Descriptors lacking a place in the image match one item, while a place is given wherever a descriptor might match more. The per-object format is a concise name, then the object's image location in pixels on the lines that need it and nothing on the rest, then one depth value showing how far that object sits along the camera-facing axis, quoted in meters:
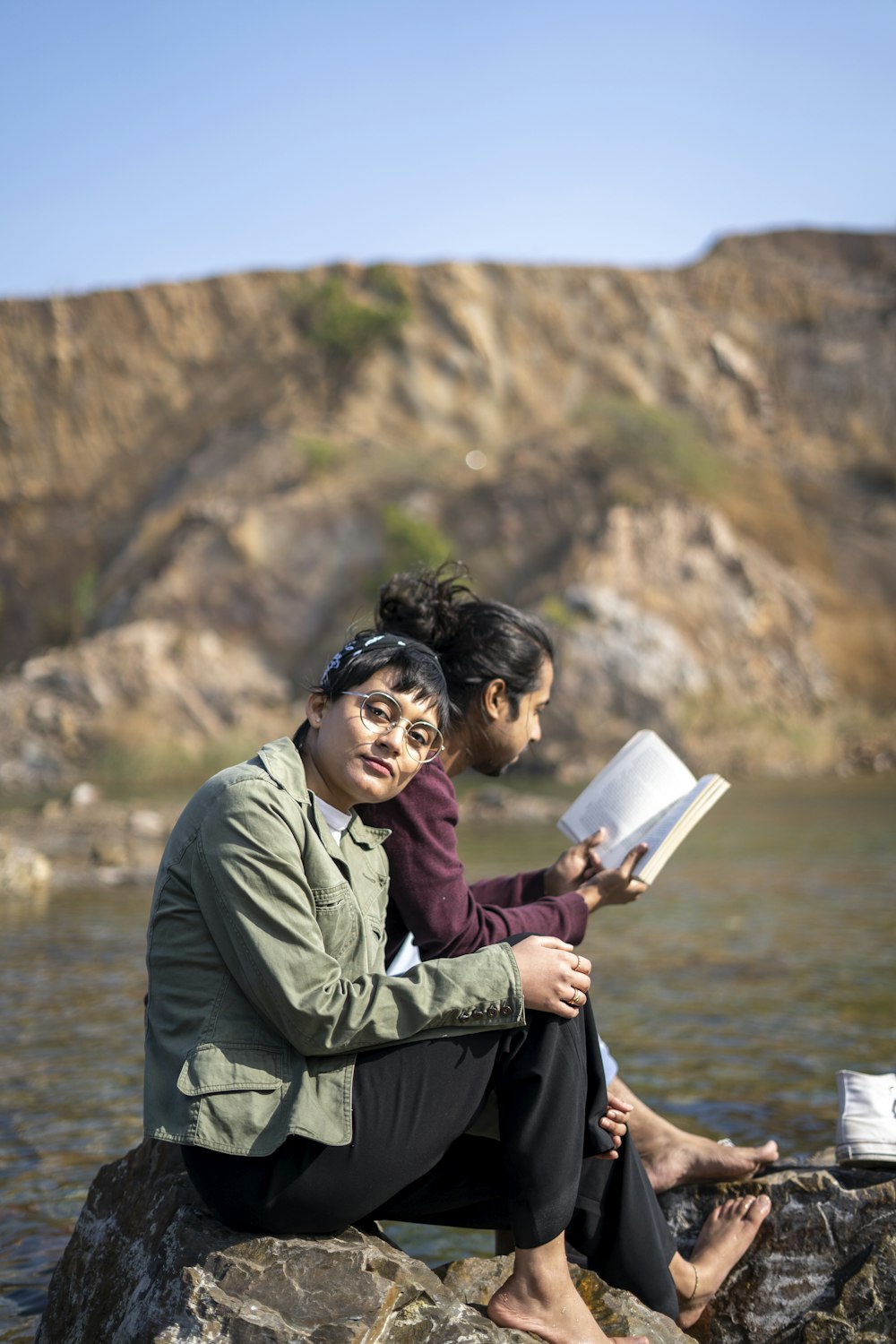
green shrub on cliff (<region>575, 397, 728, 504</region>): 28.09
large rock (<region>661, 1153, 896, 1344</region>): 2.95
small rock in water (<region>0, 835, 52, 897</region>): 10.80
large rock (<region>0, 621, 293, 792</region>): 23.42
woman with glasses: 2.39
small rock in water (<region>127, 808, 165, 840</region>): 14.15
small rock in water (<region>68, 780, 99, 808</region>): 16.89
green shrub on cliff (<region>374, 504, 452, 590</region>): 27.80
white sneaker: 3.20
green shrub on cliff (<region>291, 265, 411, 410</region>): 34.38
